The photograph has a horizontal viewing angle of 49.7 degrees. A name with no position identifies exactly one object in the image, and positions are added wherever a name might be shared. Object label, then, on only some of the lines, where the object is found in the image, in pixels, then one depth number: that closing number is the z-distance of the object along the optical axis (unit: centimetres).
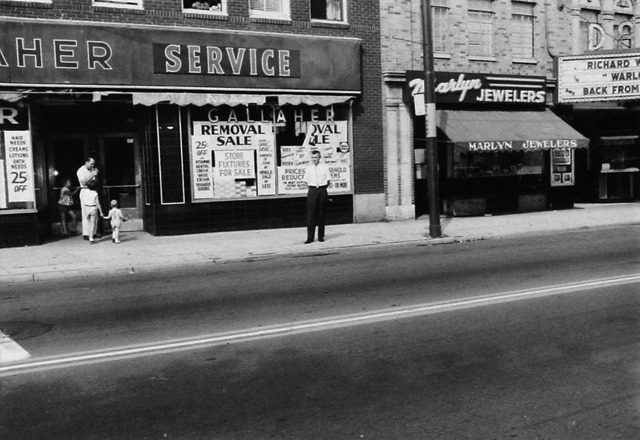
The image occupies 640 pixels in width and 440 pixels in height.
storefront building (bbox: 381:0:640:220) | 1939
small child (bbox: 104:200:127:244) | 1460
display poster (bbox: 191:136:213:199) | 1656
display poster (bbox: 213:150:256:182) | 1688
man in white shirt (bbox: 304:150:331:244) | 1438
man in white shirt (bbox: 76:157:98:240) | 1502
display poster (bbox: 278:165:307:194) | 1770
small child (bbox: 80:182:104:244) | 1484
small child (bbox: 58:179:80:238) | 1589
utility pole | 1499
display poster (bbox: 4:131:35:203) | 1452
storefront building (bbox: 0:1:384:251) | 1473
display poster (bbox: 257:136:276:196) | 1741
